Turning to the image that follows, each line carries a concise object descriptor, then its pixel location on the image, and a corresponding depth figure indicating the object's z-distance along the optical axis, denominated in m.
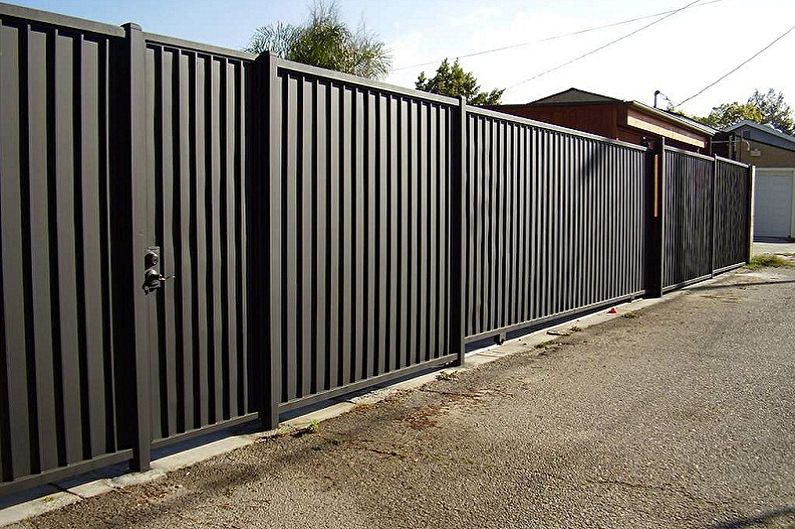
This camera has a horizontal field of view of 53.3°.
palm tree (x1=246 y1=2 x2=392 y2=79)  23.27
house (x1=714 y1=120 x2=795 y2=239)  32.31
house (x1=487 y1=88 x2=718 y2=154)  15.14
